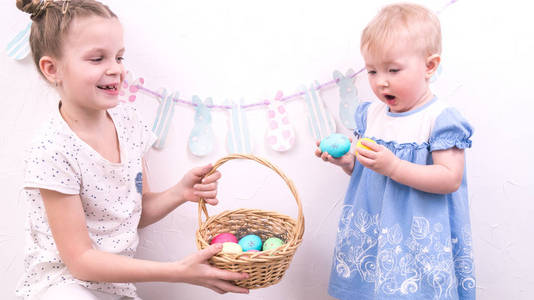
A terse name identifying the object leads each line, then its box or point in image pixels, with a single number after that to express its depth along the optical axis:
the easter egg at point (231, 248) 1.09
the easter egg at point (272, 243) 1.14
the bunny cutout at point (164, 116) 1.31
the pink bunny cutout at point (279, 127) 1.28
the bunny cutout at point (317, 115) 1.27
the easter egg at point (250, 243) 1.16
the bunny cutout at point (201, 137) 1.31
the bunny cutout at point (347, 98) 1.24
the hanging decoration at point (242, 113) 1.25
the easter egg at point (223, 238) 1.16
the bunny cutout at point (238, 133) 1.31
